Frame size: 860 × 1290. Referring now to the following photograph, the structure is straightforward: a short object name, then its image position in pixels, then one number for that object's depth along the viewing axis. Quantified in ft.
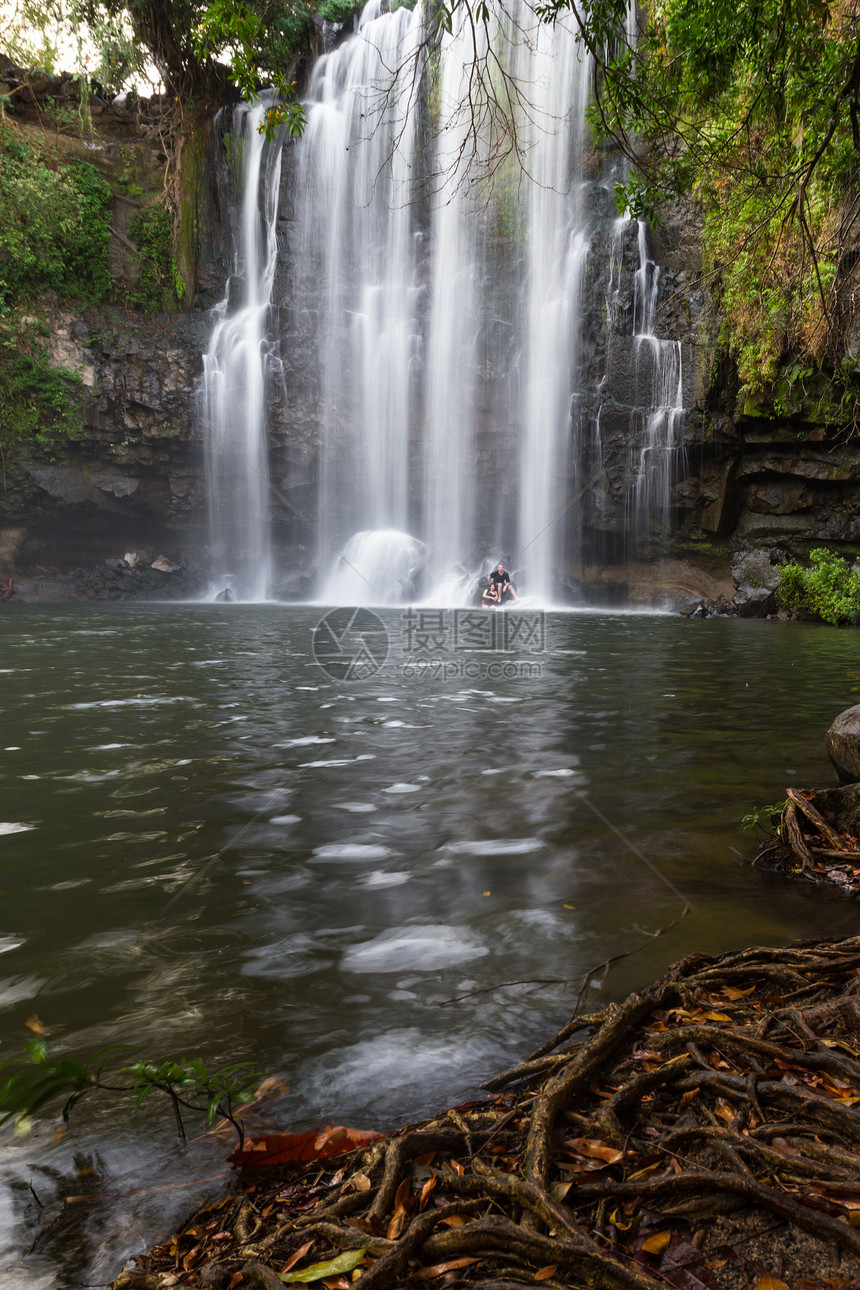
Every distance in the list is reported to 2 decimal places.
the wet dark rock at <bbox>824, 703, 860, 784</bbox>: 15.30
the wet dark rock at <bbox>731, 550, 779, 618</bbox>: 70.13
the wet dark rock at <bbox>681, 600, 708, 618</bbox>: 73.46
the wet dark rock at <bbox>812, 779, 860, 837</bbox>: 12.95
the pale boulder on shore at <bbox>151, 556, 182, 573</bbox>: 97.36
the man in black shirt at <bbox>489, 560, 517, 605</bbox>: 77.77
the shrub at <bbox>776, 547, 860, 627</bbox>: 61.87
